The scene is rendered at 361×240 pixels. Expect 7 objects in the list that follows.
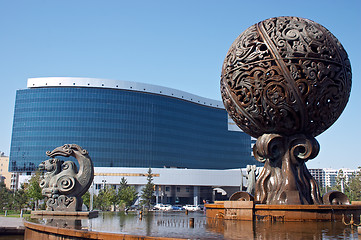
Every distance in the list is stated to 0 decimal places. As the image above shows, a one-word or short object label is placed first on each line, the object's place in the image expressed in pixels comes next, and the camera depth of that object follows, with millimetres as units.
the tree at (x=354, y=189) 54344
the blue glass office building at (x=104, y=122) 74438
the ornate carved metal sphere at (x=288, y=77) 12852
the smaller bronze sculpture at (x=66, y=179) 16031
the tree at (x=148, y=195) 59375
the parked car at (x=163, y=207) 44688
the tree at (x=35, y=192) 38481
